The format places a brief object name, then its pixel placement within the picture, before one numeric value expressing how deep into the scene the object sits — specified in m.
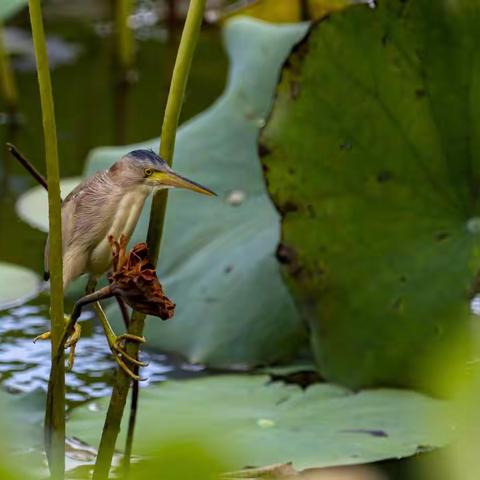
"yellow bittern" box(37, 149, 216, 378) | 7.93
